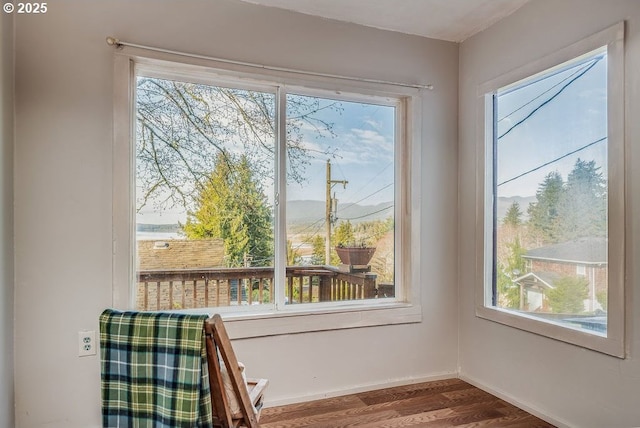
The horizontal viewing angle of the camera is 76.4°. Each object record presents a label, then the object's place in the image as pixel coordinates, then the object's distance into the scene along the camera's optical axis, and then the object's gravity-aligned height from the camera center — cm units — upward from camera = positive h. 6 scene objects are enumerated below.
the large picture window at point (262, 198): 229 +8
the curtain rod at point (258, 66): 214 +87
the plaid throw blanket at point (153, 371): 142 -57
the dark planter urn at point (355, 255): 276 -30
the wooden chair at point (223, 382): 143 -63
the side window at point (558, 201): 197 +5
